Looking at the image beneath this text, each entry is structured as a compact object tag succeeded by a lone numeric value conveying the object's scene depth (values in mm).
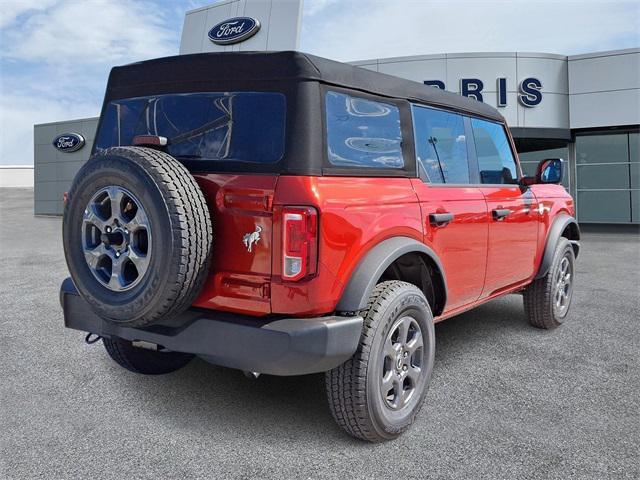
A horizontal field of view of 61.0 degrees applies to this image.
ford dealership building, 16688
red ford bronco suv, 2434
